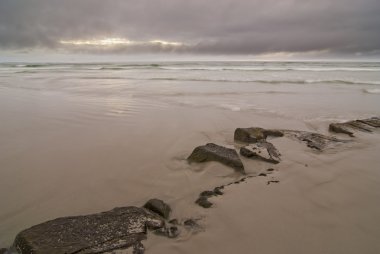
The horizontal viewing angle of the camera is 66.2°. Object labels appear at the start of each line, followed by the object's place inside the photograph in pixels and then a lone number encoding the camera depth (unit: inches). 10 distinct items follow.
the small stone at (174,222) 118.0
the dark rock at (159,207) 122.4
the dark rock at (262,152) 181.5
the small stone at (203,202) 129.6
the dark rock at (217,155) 167.6
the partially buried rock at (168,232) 109.5
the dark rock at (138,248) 98.0
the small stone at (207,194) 138.8
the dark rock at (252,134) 223.1
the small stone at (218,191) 140.7
